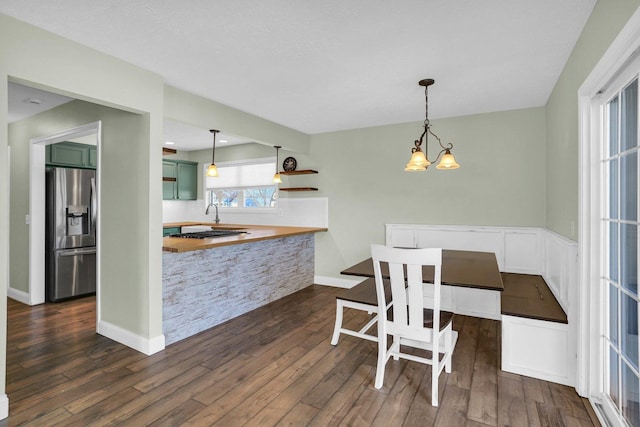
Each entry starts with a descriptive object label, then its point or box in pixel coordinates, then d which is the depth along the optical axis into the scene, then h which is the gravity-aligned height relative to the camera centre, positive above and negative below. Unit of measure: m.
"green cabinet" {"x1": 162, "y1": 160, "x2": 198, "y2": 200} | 6.01 +0.62
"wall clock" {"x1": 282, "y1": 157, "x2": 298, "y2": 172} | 5.20 +0.78
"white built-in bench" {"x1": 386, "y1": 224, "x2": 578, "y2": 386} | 2.26 -0.69
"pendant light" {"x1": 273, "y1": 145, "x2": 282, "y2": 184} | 4.65 +0.50
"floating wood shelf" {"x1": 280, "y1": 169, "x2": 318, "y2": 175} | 4.90 +0.62
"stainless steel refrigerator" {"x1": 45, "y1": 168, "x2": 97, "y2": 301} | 4.00 -0.27
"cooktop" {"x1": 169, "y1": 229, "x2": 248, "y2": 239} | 3.76 -0.27
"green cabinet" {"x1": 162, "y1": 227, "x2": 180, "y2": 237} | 5.52 -0.32
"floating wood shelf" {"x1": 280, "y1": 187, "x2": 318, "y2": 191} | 4.90 +0.36
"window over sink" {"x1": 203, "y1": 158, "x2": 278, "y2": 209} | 5.56 +0.48
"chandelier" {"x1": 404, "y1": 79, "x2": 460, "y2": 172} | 2.64 +0.42
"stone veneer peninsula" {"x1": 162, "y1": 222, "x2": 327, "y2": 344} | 2.90 -0.70
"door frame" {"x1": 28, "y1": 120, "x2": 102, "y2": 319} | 3.91 -0.11
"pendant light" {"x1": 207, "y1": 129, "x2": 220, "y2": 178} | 4.33 +0.54
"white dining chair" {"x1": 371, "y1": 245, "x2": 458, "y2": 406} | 2.01 -0.66
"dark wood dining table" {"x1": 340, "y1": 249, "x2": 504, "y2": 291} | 2.19 -0.47
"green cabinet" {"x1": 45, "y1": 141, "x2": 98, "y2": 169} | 4.12 +0.76
